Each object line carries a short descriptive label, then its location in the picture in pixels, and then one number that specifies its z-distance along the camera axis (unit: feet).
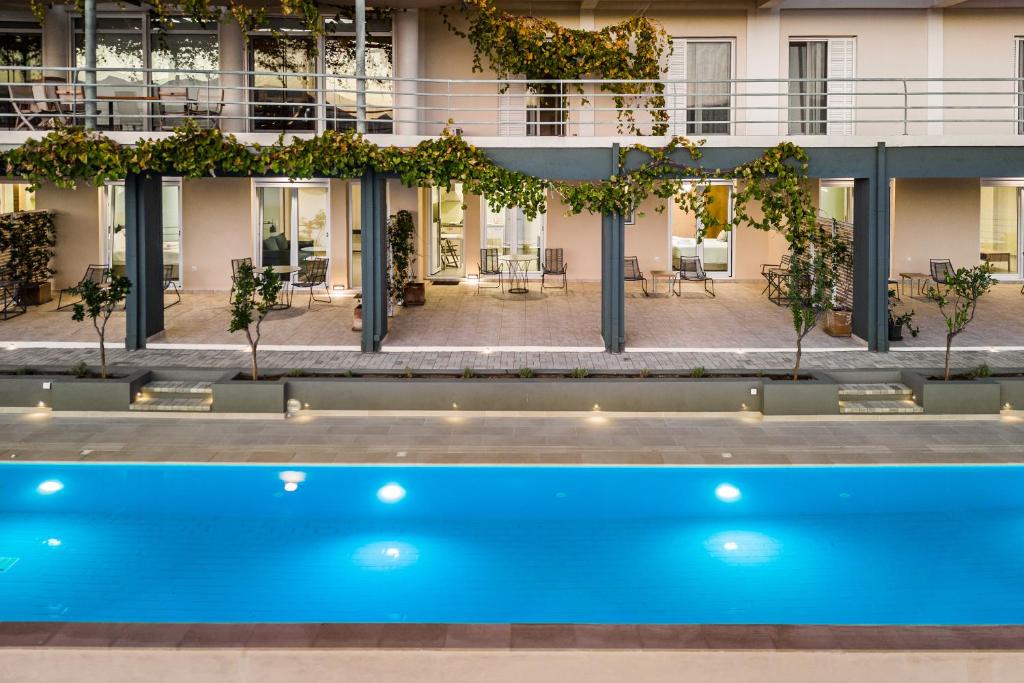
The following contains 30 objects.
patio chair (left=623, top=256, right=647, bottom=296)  65.54
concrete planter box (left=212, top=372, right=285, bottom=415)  41.83
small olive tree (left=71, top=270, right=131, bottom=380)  43.50
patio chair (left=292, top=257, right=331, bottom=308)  61.41
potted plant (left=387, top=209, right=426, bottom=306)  58.80
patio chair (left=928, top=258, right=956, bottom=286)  65.87
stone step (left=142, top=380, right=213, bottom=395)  43.91
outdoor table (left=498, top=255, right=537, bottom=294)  69.31
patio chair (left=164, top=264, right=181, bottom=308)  65.52
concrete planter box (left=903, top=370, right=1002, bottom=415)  42.06
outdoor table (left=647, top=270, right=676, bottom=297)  65.62
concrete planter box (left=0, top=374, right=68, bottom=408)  42.65
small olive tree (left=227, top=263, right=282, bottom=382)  43.21
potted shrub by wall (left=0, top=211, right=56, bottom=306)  62.25
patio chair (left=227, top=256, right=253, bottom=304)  63.46
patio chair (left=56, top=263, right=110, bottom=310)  61.31
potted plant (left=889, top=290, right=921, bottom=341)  52.06
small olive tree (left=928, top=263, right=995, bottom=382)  43.24
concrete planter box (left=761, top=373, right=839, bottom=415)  41.83
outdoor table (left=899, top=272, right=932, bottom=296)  66.42
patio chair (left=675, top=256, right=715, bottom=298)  68.23
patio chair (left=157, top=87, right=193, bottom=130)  62.28
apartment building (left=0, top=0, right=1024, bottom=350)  64.13
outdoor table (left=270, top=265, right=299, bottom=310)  62.80
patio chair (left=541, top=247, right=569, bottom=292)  68.72
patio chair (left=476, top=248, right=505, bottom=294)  67.27
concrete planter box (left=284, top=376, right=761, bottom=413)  42.34
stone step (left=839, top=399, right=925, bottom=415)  42.11
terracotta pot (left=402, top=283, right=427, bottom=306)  63.04
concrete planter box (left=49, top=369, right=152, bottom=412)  42.16
